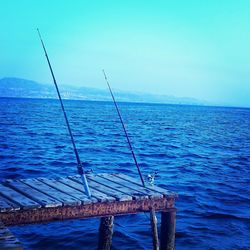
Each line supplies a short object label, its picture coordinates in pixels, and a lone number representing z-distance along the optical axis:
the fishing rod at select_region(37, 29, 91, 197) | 7.01
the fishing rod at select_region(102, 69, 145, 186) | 9.53
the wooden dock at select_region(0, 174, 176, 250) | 6.39
